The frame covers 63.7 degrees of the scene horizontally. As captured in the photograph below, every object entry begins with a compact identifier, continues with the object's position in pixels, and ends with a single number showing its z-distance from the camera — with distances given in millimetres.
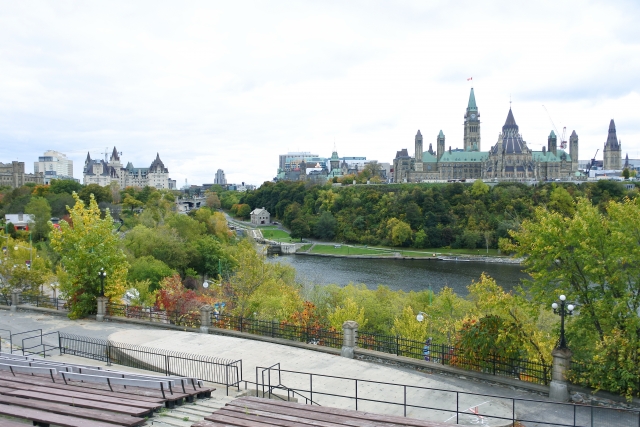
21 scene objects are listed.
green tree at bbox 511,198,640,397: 13984
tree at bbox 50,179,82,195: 111444
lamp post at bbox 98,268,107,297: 23156
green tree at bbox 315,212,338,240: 112562
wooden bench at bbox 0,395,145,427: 9422
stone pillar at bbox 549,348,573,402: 13594
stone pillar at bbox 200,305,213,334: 20625
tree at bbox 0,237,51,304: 29317
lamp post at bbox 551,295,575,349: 13773
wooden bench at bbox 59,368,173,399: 11336
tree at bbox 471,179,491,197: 112062
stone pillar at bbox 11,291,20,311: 25812
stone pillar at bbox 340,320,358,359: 17394
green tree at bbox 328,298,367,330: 26344
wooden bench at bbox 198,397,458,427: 9852
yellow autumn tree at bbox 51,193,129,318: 23734
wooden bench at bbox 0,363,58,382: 12297
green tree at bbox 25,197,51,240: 67188
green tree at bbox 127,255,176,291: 42688
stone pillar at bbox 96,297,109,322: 23312
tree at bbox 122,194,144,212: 105500
